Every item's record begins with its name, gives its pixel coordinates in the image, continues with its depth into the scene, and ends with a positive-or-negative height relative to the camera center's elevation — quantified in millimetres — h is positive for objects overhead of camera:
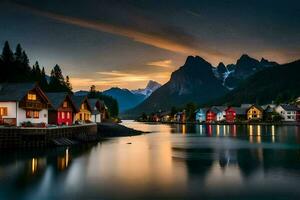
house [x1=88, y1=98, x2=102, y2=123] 119250 +2082
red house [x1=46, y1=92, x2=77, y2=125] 81188 +1747
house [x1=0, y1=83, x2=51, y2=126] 65500 +2489
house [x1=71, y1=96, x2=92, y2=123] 98950 +2357
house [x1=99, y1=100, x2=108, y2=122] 141250 +2177
